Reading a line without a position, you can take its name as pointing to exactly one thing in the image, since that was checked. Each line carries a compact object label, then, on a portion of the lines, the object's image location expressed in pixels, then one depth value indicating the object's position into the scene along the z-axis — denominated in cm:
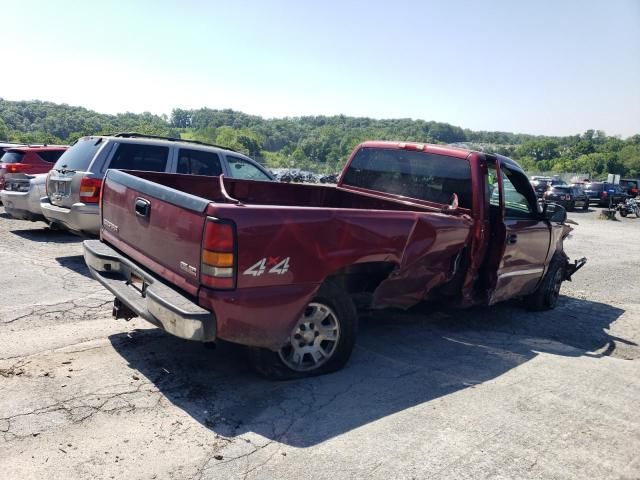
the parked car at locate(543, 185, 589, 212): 2972
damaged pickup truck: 347
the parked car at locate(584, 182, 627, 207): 3359
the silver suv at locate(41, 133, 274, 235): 791
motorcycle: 2872
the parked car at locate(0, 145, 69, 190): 1148
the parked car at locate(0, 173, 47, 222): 958
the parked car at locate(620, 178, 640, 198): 3797
